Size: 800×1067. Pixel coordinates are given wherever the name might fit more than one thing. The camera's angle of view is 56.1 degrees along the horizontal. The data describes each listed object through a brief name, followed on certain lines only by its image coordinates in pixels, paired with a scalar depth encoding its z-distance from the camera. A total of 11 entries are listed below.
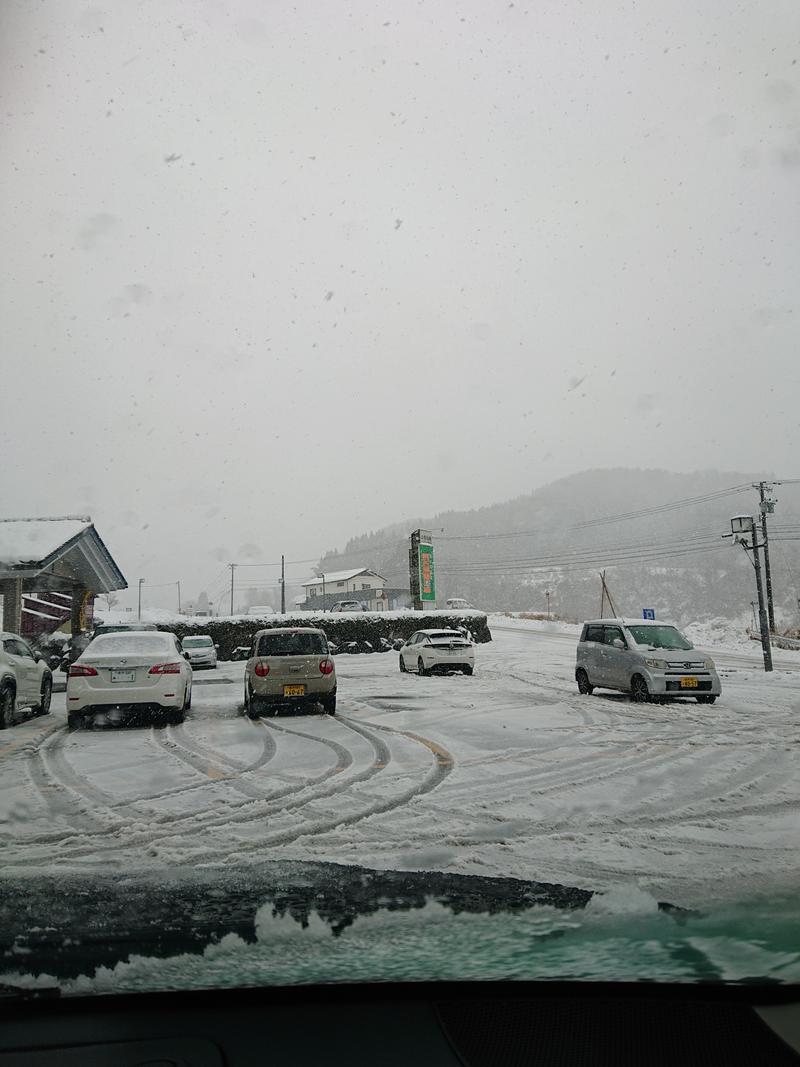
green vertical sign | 42.56
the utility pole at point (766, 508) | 33.25
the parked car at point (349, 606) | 46.27
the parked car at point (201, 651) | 28.36
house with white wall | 82.25
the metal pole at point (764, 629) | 20.02
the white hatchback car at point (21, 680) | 11.74
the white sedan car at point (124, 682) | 11.53
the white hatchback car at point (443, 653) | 21.48
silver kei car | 14.14
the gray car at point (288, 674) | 13.07
